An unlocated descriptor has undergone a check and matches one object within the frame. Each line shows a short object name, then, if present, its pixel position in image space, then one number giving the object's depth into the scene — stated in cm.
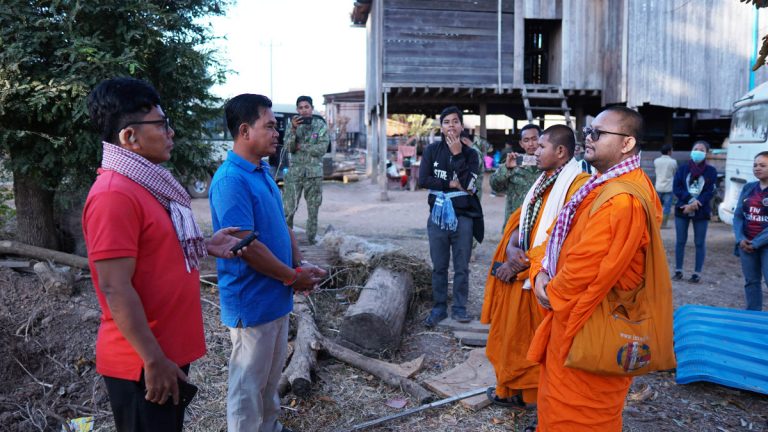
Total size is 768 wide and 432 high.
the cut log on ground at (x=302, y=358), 372
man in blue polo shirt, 265
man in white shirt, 1035
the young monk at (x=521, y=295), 361
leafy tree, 473
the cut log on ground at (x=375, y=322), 446
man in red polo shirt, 186
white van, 860
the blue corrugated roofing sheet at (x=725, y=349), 392
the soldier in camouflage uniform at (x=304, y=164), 791
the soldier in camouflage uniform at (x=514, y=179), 531
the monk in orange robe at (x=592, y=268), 243
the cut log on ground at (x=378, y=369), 382
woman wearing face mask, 714
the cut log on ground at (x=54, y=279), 486
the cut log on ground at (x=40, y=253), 529
